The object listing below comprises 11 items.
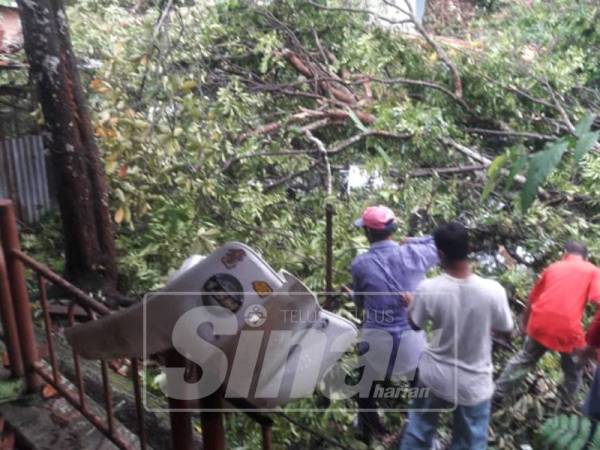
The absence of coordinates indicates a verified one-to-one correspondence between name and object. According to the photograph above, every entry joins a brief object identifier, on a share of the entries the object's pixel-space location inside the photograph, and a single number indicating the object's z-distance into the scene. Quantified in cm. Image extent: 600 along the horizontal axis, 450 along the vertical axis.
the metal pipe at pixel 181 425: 166
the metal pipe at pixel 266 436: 162
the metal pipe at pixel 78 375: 231
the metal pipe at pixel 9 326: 260
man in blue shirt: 326
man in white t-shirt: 263
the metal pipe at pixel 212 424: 157
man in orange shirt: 341
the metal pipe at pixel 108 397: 225
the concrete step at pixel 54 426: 246
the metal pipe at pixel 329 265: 348
